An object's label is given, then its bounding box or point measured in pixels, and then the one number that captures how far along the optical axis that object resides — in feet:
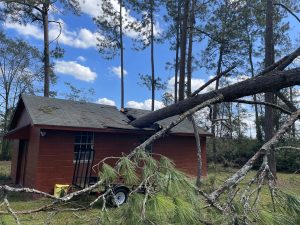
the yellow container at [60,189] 22.41
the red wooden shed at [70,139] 24.75
